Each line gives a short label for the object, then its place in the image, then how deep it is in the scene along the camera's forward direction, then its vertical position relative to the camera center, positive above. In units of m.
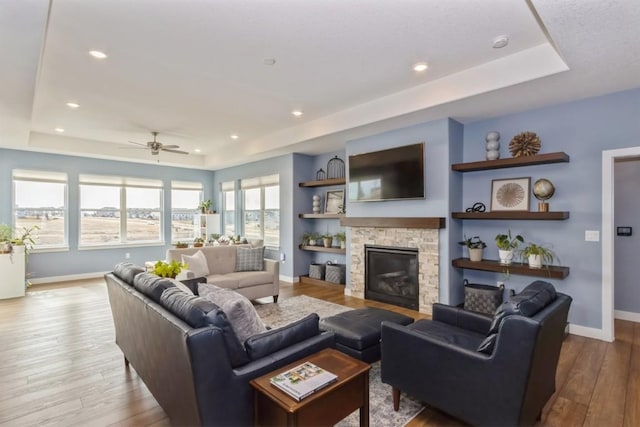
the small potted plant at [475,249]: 4.30 -0.48
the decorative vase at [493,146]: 4.20 +0.90
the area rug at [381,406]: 2.11 -1.39
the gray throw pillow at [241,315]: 1.91 -0.62
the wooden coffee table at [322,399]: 1.43 -0.91
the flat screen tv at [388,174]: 4.60 +0.61
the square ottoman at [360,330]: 2.64 -1.03
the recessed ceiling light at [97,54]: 3.07 +1.57
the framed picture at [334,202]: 6.34 +0.24
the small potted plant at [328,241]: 6.39 -0.55
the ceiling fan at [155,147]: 5.75 +1.22
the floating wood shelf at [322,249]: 6.04 -0.71
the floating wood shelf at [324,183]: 6.03 +0.62
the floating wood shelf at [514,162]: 3.67 +0.64
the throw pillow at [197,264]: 4.63 -0.74
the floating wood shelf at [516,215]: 3.67 -0.02
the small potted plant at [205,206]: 8.51 +0.21
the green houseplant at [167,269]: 3.21 -0.57
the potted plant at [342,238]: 6.09 -0.48
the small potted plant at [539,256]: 3.80 -0.52
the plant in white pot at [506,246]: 4.02 -0.42
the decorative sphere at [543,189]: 3.82 +0.29
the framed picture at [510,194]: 4.07 +0.26
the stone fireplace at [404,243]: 4.46 -0.46
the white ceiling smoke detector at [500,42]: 2.87 +1.59
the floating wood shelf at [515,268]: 3.63 -0.68
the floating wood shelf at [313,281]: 6.12 -1.36
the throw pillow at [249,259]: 5.15 -0.75
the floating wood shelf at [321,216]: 6.04 -0.05
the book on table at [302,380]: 1.47 -0.83
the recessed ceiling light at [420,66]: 3.35 +1.58
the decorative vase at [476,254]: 4.29 -0.55
